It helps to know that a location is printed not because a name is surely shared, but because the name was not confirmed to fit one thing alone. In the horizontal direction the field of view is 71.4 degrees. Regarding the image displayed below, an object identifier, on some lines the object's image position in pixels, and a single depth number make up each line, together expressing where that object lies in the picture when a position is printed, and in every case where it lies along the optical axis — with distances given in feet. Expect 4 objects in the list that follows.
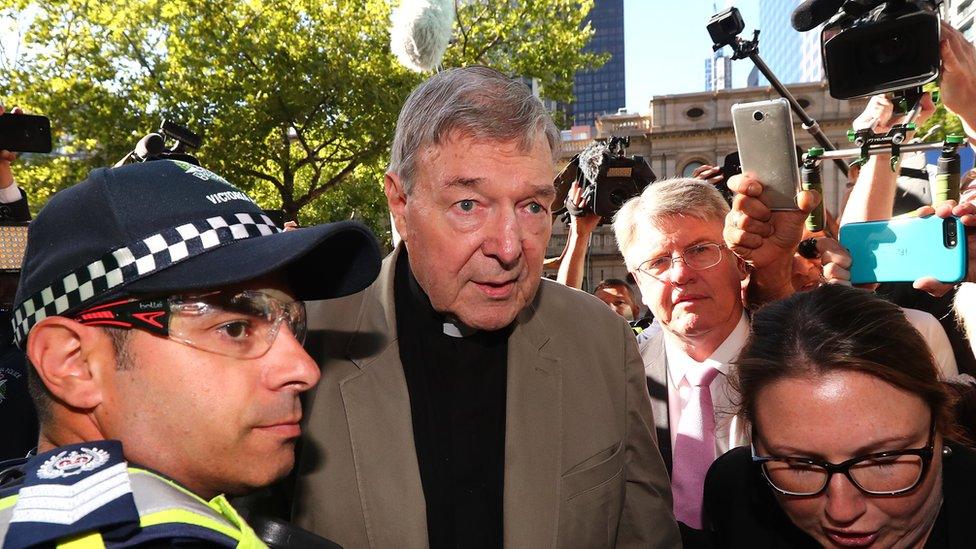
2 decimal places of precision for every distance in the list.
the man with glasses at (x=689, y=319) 2.94
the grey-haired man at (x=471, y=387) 2.13
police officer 1.27
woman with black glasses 1.86
